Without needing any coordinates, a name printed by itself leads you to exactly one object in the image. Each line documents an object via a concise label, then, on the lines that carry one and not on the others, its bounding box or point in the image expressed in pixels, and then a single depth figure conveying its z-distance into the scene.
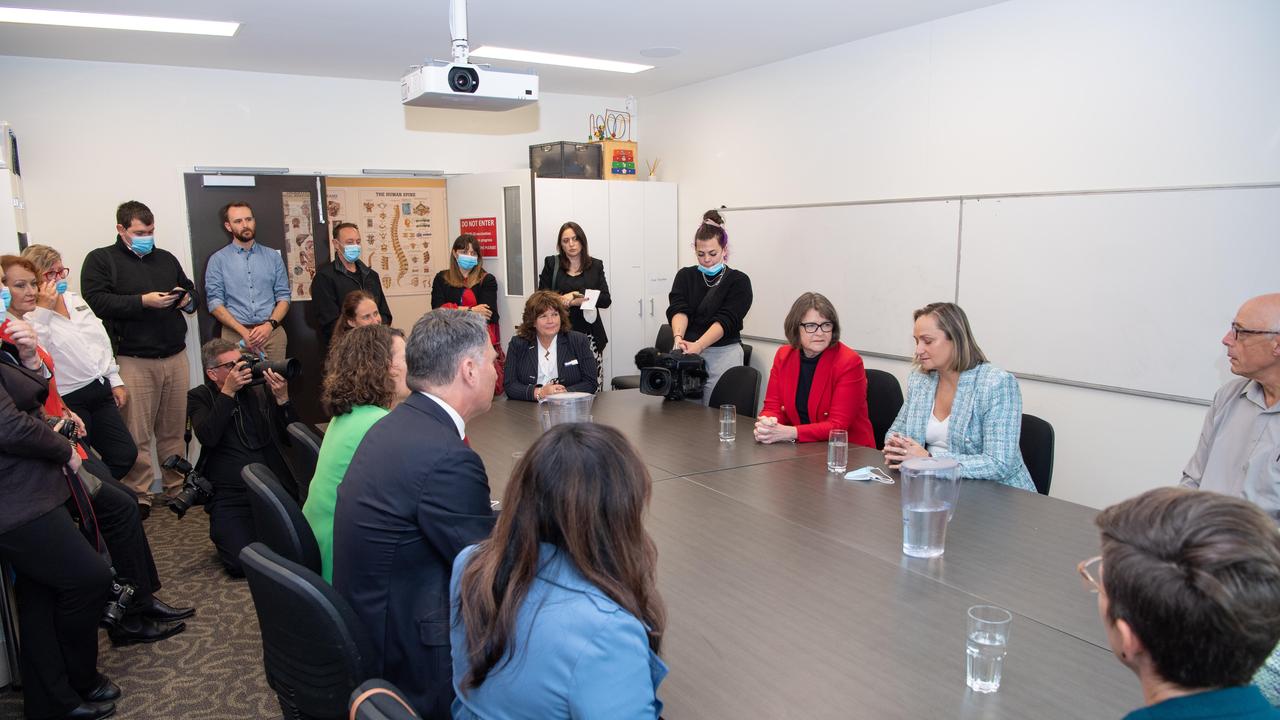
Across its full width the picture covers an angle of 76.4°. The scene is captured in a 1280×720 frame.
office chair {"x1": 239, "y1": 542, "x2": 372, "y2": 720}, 1.58
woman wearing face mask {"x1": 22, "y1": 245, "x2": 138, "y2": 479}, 4.20
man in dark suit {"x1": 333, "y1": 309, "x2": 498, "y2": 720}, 1.85
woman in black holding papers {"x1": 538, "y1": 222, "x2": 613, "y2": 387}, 5.97
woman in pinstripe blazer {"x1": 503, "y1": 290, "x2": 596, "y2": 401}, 4.24
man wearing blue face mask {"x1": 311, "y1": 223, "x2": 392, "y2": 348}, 5.78
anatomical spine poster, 6.85
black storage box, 6.64
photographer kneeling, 3.64
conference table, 1.48
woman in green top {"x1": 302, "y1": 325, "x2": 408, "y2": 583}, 2.34
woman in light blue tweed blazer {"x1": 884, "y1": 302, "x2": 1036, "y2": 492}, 2.75
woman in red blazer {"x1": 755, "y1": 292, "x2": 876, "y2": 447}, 3.46
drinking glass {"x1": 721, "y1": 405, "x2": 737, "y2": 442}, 3.36
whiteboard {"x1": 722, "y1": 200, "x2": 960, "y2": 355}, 4.86
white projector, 3.36
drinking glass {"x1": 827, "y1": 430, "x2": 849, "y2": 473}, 2.80
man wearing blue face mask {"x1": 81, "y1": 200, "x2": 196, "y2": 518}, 5.01
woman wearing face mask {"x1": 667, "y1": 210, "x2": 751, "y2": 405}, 4.88
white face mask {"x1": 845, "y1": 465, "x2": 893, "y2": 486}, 2.74
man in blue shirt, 5.55
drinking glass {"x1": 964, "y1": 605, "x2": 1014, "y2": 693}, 1.48
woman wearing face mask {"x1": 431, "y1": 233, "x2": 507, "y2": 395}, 5.96
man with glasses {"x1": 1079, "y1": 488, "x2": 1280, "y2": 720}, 0.93
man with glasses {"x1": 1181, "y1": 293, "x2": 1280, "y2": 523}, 2.27
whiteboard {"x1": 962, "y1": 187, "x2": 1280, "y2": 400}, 3.60
